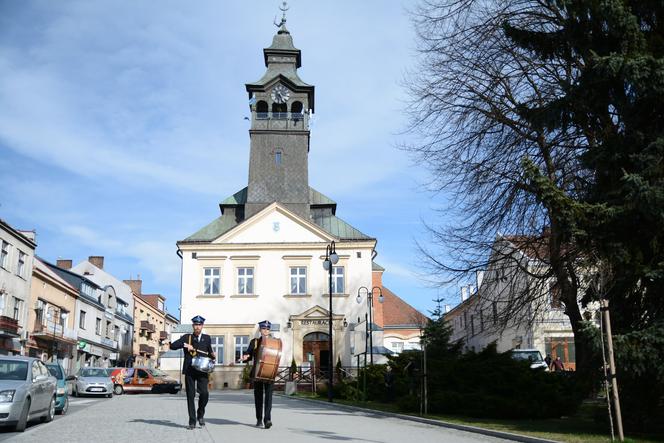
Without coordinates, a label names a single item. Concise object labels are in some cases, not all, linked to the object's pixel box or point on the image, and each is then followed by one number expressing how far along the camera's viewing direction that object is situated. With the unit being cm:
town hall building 4475
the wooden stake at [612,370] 1092
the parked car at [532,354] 2947
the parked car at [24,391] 1246
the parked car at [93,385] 3012
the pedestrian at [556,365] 2949
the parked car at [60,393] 1744
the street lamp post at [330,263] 2420
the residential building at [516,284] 1717
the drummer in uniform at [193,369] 1236
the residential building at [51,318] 4491
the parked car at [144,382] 3838
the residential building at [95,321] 5566
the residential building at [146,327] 7775
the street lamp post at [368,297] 4072
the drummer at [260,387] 1284
